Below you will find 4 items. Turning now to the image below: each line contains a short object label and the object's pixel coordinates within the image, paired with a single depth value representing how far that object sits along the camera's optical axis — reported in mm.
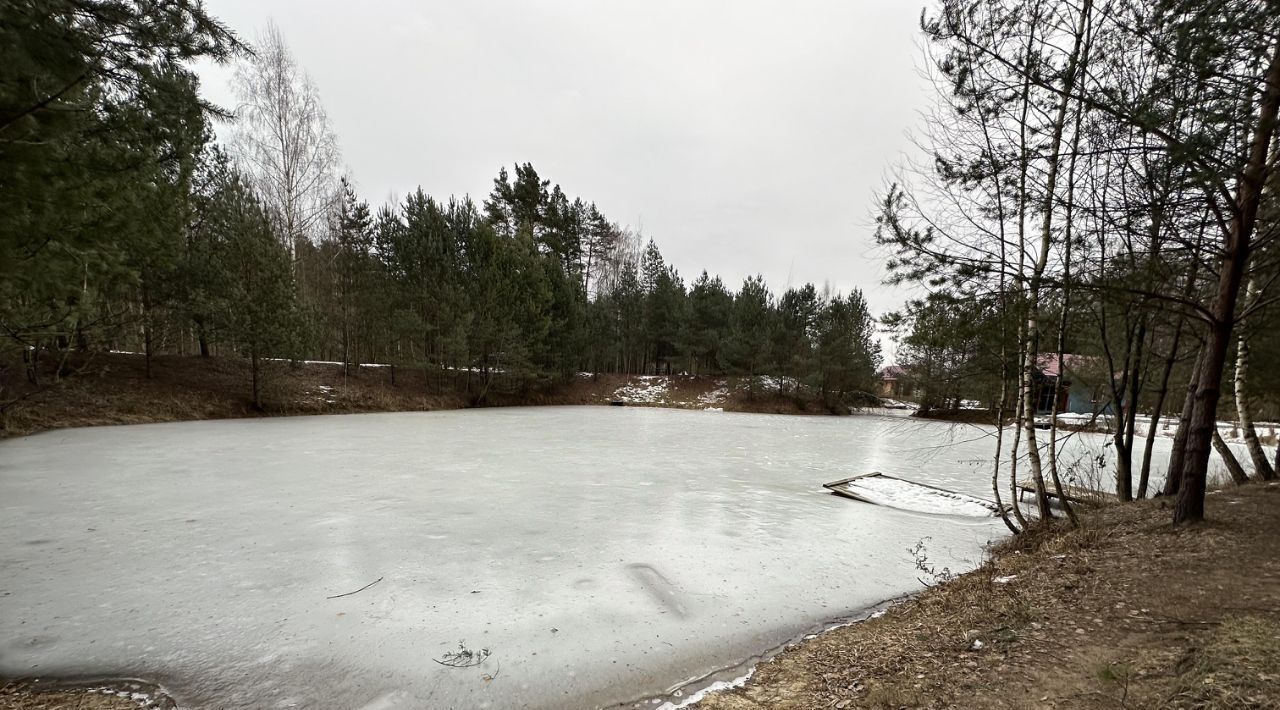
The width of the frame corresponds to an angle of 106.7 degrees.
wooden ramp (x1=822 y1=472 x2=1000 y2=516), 5805
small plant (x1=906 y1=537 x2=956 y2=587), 3697
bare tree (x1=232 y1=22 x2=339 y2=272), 13594
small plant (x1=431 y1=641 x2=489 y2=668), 2395
